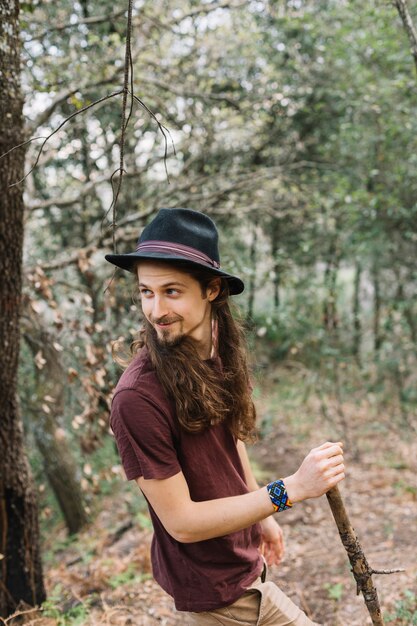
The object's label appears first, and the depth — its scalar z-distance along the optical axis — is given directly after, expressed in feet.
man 6.14
